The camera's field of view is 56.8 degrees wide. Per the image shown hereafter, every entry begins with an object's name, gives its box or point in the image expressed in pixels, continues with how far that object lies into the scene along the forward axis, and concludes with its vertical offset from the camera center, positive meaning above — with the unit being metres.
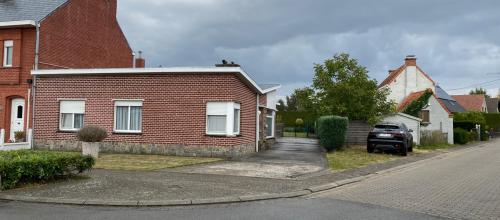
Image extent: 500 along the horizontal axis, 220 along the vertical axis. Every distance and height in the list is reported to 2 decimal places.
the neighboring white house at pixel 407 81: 47.31 +5.44
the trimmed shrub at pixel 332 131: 22.11 +0.04
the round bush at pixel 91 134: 16.70 -0.27
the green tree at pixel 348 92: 27.09 +2.39
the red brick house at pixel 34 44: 22.28 +4.21
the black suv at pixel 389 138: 22.19 -0.24
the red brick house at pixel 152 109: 18.67 +0.79
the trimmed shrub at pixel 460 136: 38.41 -0.13
